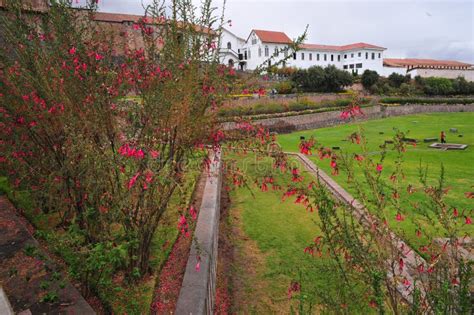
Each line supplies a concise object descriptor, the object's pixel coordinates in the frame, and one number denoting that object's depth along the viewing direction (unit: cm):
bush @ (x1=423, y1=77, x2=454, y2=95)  4653
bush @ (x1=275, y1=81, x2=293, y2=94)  3869
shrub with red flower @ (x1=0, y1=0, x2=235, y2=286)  346
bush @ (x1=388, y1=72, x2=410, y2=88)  4966
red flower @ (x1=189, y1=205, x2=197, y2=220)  319
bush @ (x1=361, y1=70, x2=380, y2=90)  4700
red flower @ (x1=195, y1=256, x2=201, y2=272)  350
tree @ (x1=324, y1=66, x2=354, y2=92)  4294
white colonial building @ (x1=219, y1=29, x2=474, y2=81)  5459
